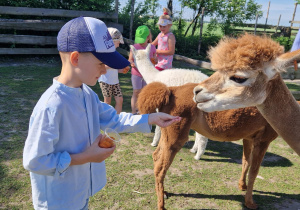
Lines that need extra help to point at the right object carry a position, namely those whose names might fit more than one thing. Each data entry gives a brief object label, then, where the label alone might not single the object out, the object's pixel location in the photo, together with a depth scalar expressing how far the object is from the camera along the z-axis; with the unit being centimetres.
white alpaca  370
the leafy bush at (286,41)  1409
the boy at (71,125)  119
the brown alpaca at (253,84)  179
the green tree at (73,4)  941
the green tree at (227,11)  1356
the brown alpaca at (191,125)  259
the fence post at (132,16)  1007
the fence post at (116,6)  1010
